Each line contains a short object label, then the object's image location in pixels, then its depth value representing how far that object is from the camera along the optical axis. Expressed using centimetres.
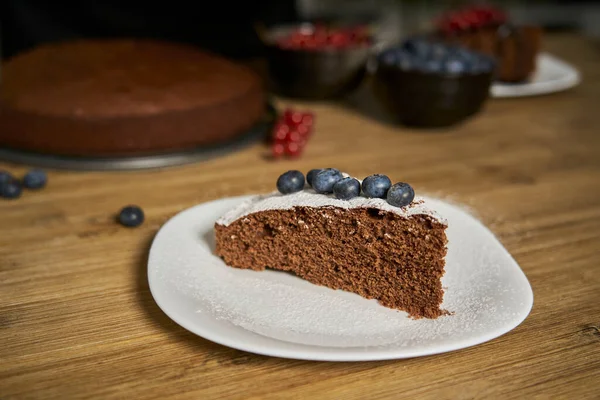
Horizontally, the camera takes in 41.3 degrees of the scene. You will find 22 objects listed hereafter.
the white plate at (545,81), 81
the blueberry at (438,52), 70
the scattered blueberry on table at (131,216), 52
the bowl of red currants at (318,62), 75
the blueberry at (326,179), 45
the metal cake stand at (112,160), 59
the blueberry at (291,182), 47
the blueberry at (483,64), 70
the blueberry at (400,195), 43
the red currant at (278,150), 64
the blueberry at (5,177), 56
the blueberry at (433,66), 69
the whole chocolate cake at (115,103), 59
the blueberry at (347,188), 44
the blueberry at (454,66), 69
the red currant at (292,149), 64
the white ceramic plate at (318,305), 38
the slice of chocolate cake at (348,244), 43
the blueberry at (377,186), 44
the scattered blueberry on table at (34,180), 57
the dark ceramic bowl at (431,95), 68
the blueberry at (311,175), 45
